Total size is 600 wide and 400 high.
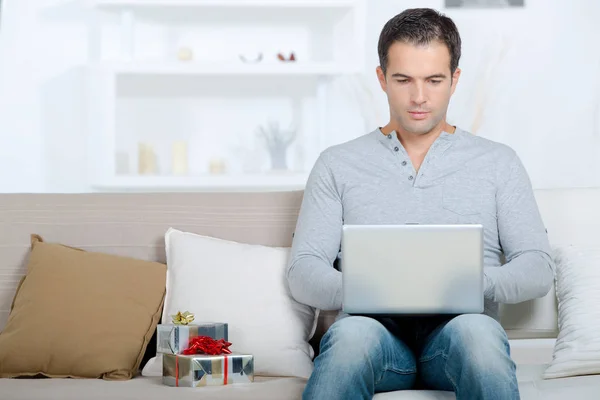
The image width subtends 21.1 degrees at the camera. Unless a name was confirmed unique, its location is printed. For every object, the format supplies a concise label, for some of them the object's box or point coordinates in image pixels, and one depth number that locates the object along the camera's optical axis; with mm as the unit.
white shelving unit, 7088
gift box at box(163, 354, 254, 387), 3197
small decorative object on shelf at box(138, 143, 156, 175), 7320
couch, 3810
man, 3238
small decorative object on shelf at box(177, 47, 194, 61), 7313
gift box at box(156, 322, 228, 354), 3272
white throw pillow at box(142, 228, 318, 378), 3513
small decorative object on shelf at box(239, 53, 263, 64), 7231
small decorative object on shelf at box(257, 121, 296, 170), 7436
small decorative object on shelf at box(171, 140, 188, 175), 7368
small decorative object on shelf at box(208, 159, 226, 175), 7354
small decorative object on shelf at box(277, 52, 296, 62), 7244
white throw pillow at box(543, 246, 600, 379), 3344
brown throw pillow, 3445
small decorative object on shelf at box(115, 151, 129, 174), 7498
